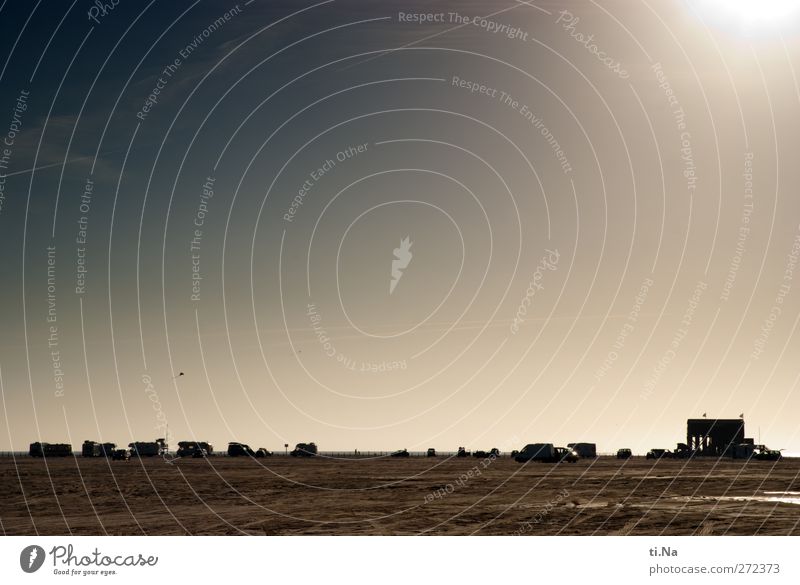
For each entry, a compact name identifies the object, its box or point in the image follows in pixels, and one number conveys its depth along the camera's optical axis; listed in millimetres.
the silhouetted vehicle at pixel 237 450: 164500
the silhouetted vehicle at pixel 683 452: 165000
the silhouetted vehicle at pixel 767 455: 148412
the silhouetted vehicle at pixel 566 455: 116938
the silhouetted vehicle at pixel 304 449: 181300
